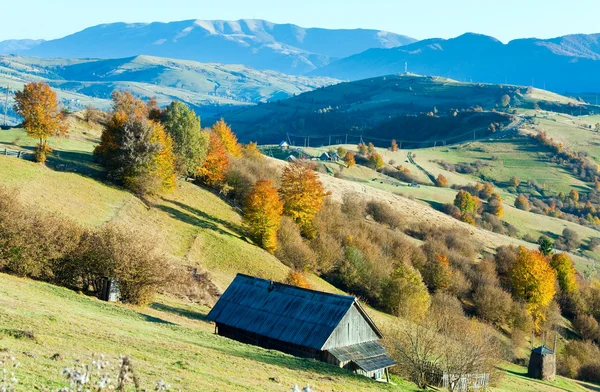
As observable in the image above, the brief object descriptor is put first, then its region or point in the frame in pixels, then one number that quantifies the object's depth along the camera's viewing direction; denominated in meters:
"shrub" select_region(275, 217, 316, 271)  72.56
